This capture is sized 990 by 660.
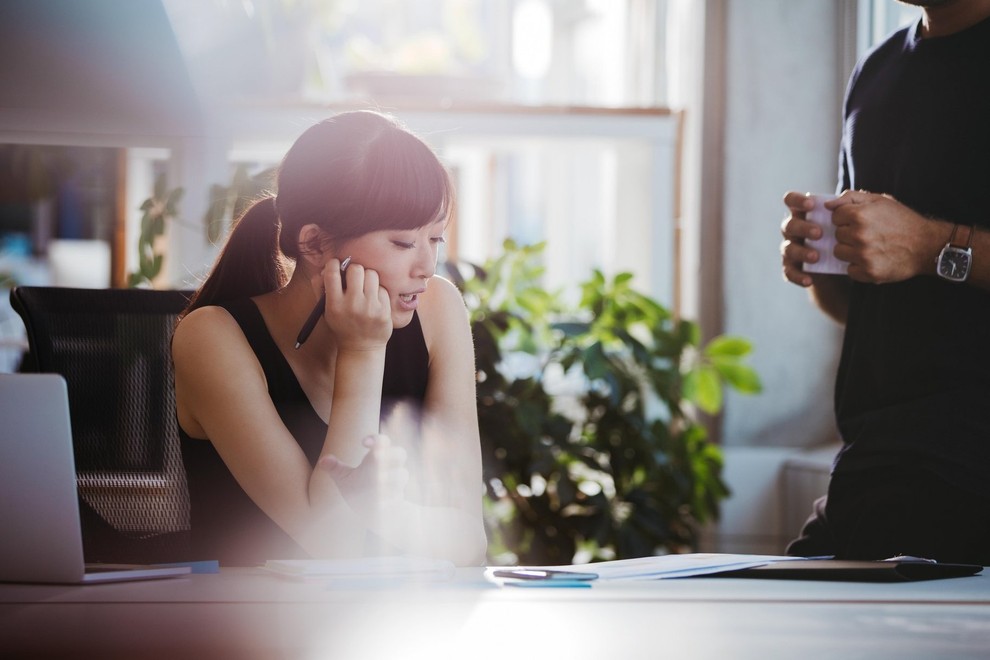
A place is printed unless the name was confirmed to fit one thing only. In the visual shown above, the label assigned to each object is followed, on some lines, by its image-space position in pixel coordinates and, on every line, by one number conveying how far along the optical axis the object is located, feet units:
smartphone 9.27
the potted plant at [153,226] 13.34
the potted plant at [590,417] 15.01
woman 10.34
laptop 8.82
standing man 10.52
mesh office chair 10.67
